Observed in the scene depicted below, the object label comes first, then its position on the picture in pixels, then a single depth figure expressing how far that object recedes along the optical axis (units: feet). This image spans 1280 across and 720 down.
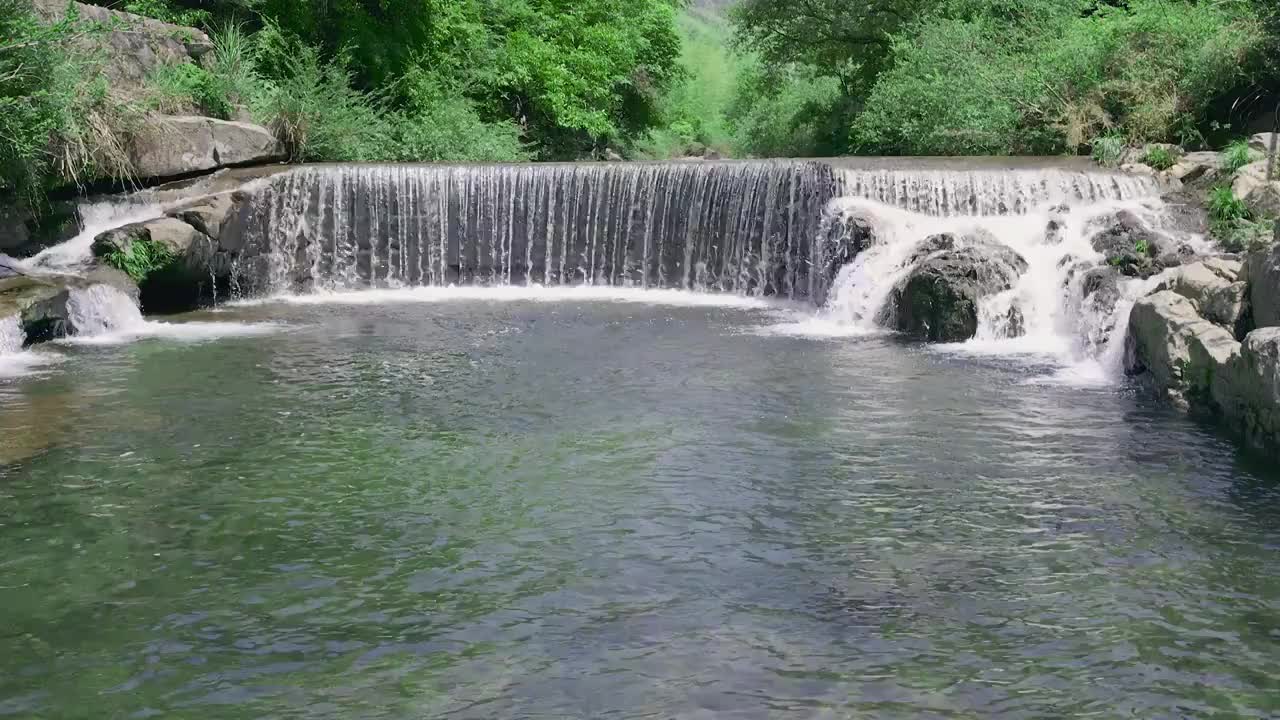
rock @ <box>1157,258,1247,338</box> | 31.14
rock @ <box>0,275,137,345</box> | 41.24
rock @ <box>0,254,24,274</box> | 45.19
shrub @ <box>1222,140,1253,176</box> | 49.98
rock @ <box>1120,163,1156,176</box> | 53.36
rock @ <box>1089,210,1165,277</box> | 41.57
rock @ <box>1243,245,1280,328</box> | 29.07
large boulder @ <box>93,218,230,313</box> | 48.75
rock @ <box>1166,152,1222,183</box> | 51.06
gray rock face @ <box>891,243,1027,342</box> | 42.14
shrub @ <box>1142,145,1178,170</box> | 54.08
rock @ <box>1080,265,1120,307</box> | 39.70
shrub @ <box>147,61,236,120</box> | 57.77
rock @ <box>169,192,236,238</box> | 51.90
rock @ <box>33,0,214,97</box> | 53.83
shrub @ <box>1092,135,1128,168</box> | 56.49
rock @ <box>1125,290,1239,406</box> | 30.27
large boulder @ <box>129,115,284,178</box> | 54.49
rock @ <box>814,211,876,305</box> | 49.57
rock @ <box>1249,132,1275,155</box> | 51.15
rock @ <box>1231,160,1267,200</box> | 48.19
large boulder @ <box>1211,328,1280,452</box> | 26.30
